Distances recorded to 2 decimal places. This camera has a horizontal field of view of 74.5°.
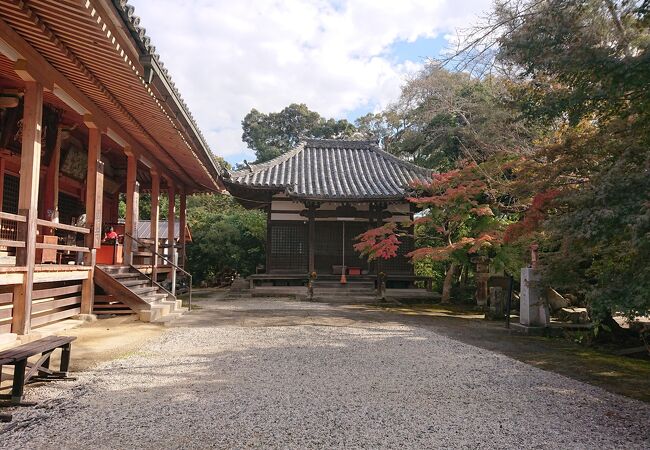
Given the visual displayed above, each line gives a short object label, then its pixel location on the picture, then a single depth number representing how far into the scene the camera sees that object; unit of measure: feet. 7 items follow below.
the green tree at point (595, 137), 11.33
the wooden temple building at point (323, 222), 48.34
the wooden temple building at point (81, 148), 16.19
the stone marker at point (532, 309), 26.53
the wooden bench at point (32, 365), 11.20
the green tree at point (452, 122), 35.45
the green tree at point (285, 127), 144.15
